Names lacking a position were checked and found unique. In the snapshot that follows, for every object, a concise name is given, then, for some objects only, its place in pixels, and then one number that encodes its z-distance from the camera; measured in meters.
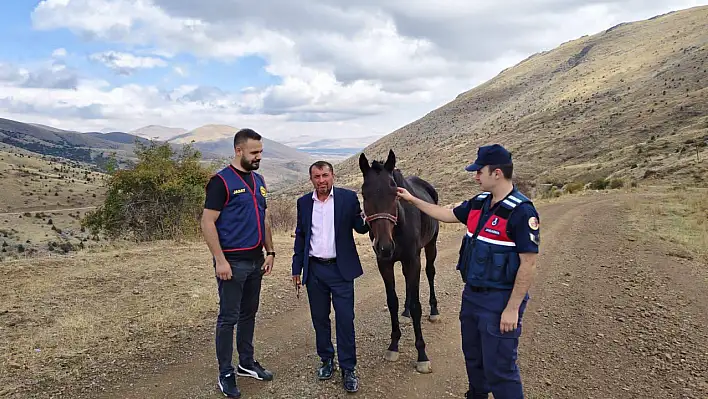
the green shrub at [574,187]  27.58
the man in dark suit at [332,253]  4.52
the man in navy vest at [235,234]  4.19
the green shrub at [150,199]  17.65
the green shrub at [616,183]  26.34
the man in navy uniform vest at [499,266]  3.07
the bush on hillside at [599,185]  27.14
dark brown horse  4.29
